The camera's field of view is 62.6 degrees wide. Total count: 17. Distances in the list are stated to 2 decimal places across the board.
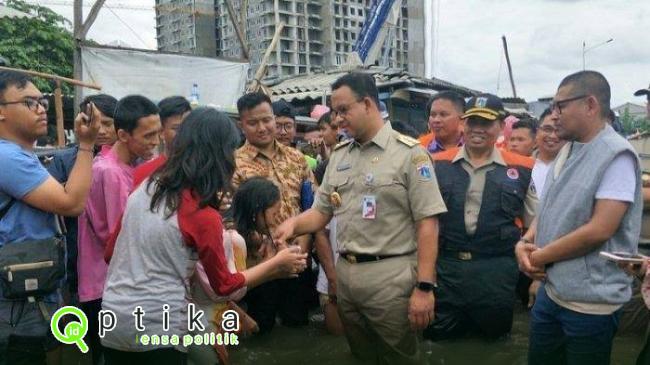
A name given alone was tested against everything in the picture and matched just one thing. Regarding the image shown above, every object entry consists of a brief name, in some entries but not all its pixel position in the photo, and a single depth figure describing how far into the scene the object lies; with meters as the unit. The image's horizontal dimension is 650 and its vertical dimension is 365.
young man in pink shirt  2.99
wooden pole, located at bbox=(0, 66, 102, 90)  4.07
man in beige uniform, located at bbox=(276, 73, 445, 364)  2.82
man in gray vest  2.35
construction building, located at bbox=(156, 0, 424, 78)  50.28
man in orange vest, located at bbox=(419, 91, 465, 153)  4.38
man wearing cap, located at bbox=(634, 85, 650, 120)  3.18
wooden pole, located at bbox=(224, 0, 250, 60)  8.77
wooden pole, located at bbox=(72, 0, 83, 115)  6.95
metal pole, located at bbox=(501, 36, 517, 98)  24.20
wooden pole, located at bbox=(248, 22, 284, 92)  8.24
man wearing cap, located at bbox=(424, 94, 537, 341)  3.67
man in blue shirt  2.32
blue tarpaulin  16.19
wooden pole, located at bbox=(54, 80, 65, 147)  4.25
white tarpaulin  7.75
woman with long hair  2.07
